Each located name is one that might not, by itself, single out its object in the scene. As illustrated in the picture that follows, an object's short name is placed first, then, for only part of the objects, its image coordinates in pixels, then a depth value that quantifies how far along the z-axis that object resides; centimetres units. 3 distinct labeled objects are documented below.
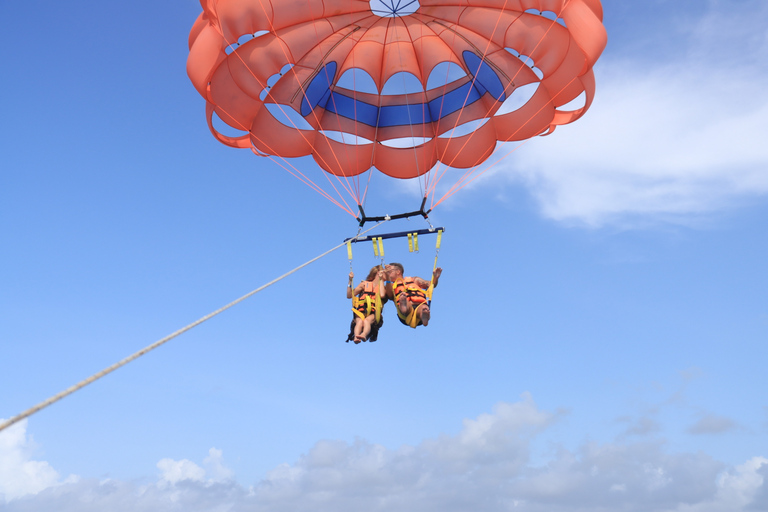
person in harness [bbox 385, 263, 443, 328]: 1023
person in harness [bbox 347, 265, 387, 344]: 1041
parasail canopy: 1084
